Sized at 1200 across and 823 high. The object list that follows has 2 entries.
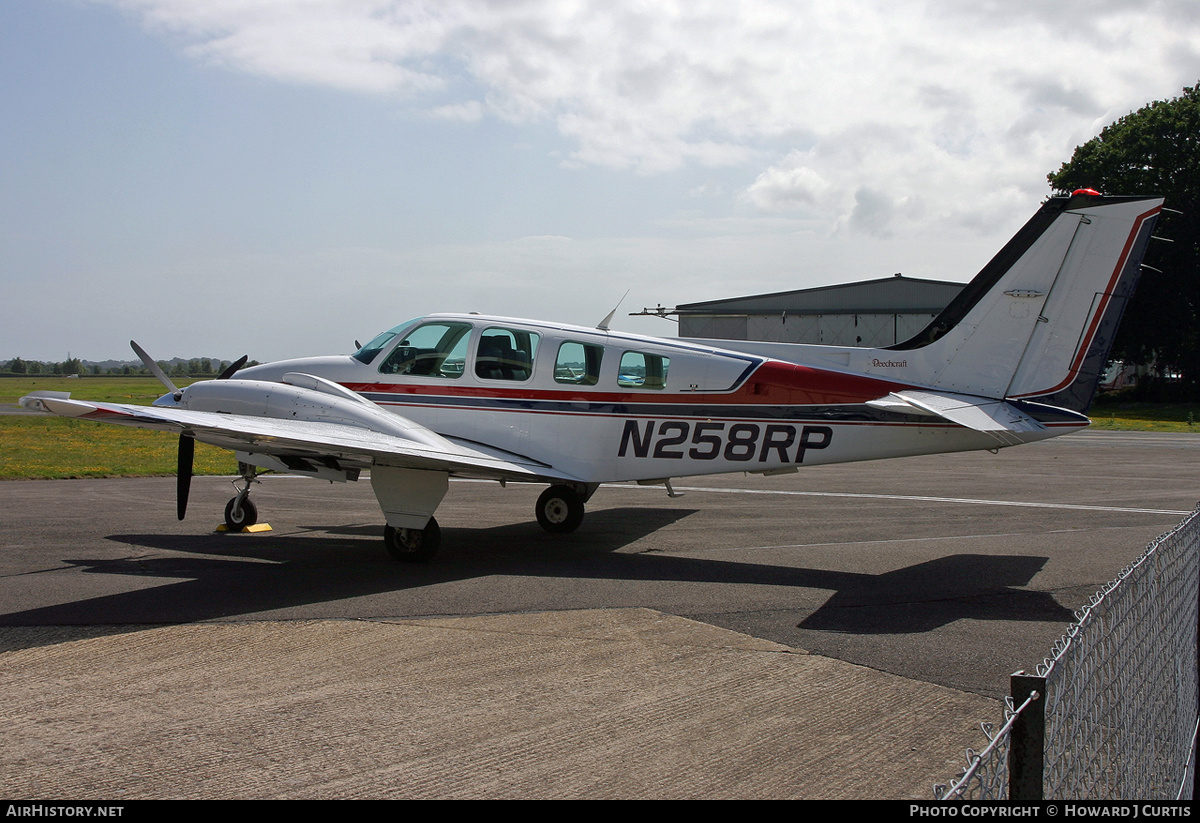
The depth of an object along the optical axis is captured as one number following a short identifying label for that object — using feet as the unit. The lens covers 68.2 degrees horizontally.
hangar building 165.58
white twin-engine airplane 32.89
